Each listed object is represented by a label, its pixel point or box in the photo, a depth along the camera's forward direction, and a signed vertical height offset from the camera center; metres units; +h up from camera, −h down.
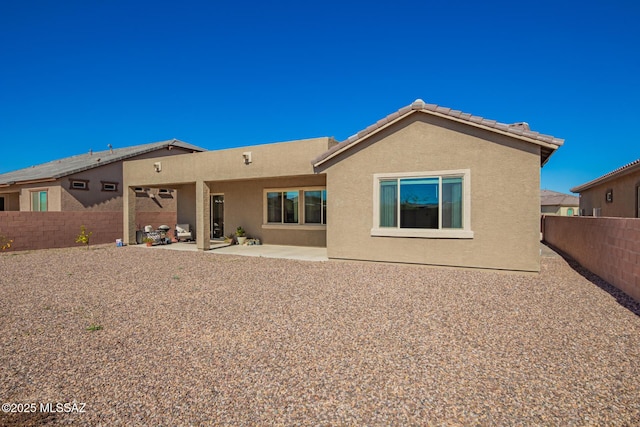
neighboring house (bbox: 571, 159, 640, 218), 14.74 +1.16
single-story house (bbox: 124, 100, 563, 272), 9.00 +0.93
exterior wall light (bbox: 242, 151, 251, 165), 13.49 +2.46
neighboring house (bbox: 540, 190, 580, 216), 38.09 +1.15
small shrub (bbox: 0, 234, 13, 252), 15.22 -1.26
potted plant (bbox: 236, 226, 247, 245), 16.53 -1.08
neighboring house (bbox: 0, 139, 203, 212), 19.72 +1.91
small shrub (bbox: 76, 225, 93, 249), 16.89 -1.11
